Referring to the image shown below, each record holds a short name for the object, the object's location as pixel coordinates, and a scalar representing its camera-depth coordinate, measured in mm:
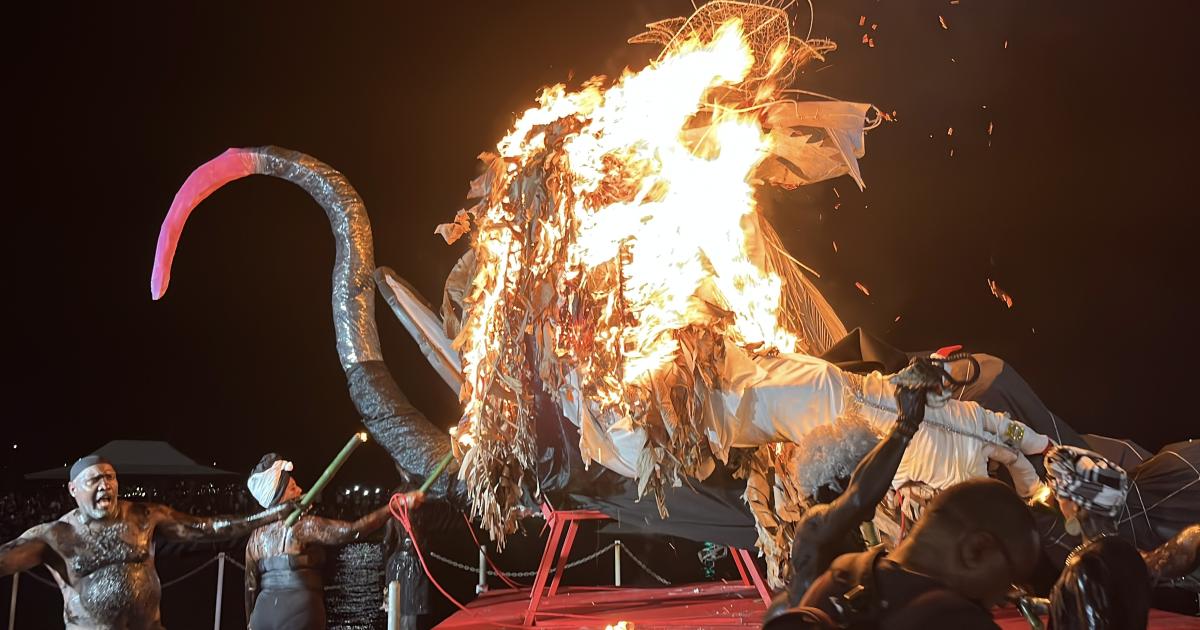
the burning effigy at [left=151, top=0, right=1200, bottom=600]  3705
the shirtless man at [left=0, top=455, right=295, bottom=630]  4691
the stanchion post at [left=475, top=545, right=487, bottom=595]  8195
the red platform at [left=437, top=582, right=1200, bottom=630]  5121
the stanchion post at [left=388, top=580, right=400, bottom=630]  5152
